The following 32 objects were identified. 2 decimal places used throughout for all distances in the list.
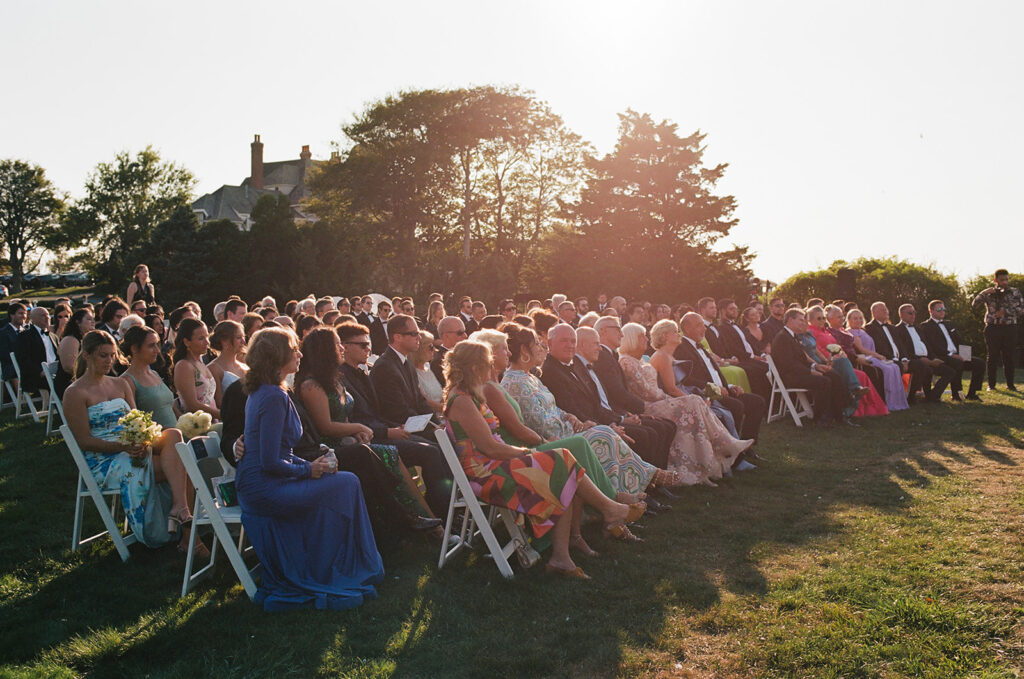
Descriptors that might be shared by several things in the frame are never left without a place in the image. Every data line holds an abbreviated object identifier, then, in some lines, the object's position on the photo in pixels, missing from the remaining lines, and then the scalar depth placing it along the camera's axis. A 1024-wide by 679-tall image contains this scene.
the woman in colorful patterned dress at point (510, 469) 4.75
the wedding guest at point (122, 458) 5.28
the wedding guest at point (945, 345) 12.38
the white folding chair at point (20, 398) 10.02
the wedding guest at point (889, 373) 11.43
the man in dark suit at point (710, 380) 8.34
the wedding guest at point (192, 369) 6.19
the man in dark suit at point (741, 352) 10.68
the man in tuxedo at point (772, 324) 11.56
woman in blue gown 4.39
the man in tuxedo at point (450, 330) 7.03
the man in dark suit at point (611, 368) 6.82
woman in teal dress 5.90
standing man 13.02
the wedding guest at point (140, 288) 11.37
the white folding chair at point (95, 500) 5.11
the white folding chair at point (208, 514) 4.41
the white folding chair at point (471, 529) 4.63
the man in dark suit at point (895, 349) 12.07
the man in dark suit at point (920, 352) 12.10
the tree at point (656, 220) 31.09
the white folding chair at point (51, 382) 8.36
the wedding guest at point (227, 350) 6.46
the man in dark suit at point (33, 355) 10.37
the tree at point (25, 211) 54.38
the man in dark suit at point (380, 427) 5.74
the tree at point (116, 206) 52.16
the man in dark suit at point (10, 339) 10.93
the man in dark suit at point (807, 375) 10.16
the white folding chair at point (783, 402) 10.20
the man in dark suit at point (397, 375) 6.32
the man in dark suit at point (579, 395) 6.42
